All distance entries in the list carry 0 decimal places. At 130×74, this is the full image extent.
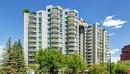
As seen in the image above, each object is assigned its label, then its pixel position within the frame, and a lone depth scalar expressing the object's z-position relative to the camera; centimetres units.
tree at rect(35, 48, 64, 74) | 3347
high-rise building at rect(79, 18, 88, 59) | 6233
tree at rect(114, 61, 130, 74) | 4564
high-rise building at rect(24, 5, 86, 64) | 5312
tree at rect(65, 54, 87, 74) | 3530
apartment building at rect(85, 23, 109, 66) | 6517
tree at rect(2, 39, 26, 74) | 2139
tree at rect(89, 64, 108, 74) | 3725
